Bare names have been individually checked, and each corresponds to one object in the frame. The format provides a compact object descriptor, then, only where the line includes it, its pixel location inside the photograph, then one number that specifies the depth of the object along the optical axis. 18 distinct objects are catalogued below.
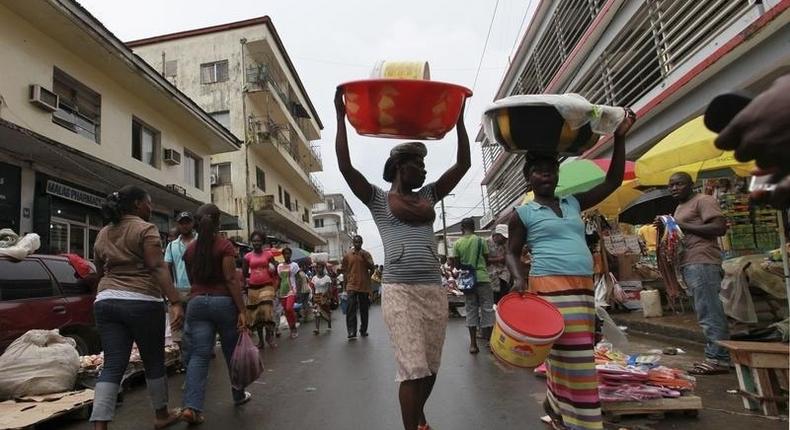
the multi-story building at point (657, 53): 6.80
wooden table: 3.64
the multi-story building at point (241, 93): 25.30
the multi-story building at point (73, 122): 10.66
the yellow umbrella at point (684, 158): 4.52
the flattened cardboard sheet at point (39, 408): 3.99
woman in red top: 4.45
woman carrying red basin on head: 3.09
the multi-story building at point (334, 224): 74.62
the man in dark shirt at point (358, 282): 9.67
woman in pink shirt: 8.43
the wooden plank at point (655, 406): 3.74
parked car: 5.32
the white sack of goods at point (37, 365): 4.70
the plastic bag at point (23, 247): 5.53
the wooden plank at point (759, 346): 3.62
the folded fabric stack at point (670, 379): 3.93
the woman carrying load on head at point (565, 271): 2.96
